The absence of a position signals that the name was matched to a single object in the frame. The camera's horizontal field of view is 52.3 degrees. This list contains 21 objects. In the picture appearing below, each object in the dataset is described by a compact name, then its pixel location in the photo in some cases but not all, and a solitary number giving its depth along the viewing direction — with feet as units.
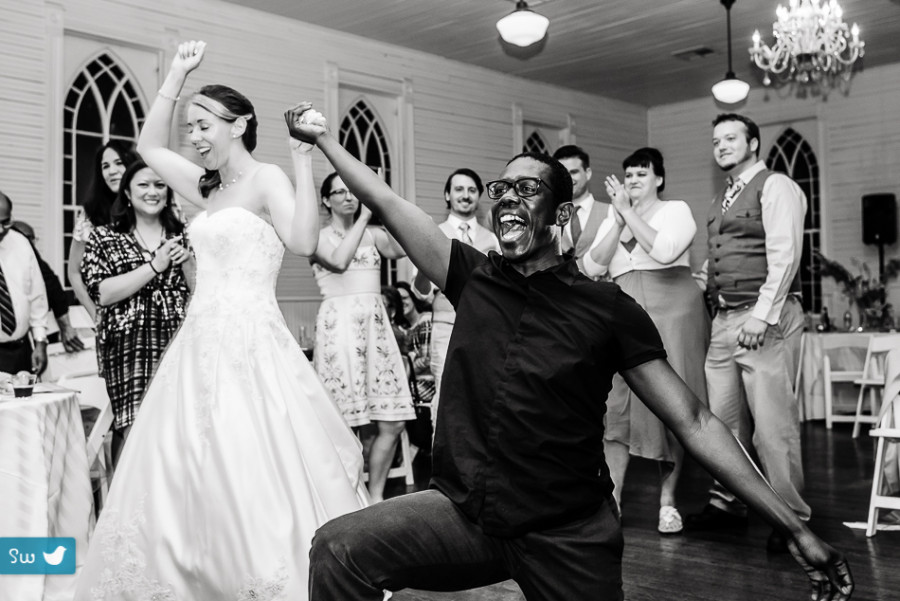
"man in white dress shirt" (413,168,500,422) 14.97
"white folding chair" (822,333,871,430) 26.86
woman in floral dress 15.20
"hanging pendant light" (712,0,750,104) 26.73
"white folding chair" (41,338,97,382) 16.33
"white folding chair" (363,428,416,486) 18.13
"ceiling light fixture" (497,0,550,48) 22.18
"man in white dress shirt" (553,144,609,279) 14.66
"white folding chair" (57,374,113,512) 12.60
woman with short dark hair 13.57
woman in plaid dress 11.57
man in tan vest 12.78
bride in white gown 8.47
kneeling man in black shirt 5.92
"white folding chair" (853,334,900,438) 24.72
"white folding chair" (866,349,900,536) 13.60
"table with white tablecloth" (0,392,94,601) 9.23
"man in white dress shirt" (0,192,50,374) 14.51
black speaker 33.86
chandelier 22.86
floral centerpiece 29.40
